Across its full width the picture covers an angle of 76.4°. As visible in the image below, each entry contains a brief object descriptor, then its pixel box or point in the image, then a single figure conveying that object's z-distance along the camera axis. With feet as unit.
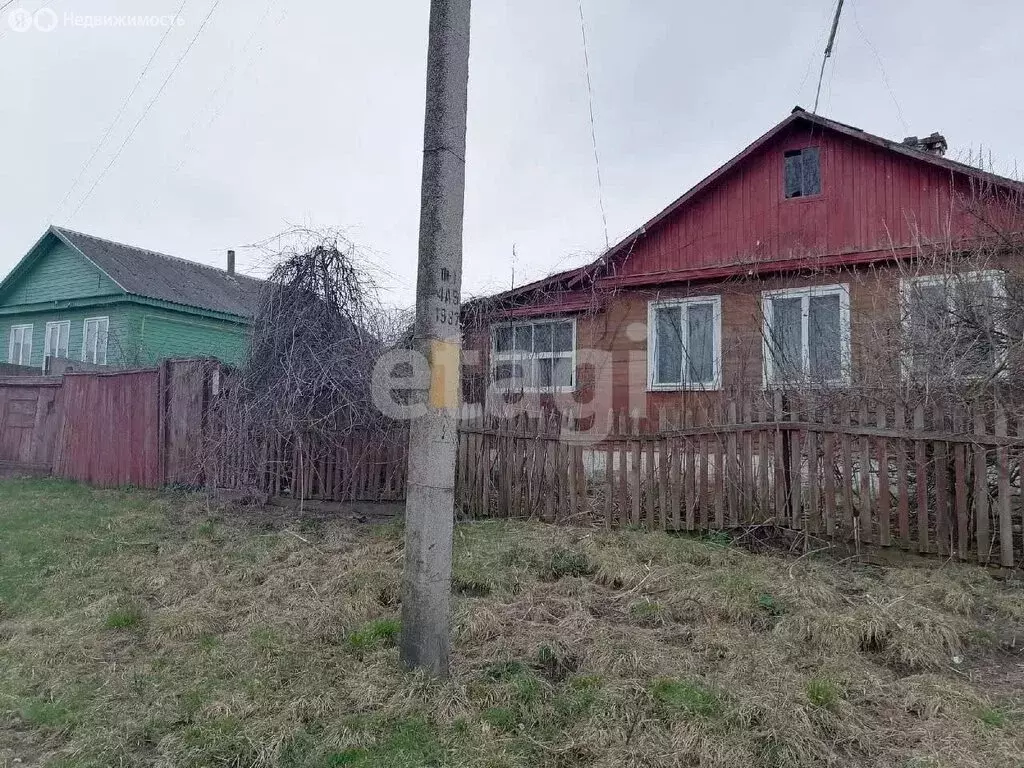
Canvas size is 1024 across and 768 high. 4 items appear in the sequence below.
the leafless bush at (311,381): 25.95
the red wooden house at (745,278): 33.68
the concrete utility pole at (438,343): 11.59
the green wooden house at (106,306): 70.54
